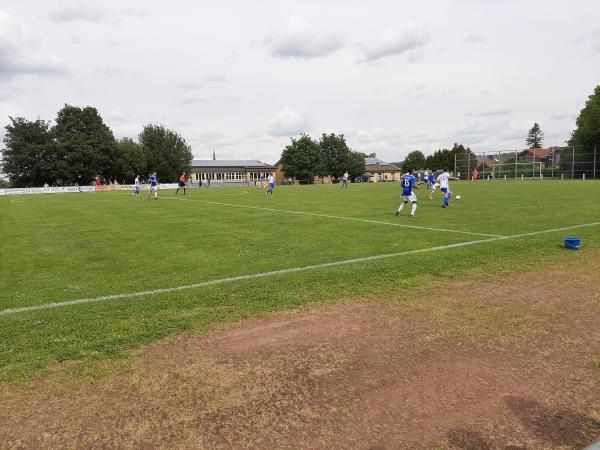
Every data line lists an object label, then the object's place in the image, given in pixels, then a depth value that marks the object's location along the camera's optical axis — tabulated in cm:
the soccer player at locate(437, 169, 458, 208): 2059
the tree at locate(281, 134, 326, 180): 10719
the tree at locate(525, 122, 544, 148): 15852
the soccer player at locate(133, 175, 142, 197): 4182
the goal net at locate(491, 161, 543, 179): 7019
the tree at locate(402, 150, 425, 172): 15500
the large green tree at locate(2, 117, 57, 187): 7962
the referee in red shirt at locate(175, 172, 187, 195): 4096
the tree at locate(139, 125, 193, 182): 10154
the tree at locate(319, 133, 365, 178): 11775
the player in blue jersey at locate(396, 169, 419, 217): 1680
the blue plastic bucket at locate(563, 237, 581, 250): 985
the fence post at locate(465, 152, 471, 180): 7697
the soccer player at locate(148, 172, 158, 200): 3491
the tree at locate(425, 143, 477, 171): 13518
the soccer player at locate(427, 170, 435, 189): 3266
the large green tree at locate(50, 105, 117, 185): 8031
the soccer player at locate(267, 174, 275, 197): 3667
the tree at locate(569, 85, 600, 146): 6719
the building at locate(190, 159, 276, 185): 13512
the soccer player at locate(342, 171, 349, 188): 5271
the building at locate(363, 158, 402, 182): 15925
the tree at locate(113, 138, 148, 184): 9119
